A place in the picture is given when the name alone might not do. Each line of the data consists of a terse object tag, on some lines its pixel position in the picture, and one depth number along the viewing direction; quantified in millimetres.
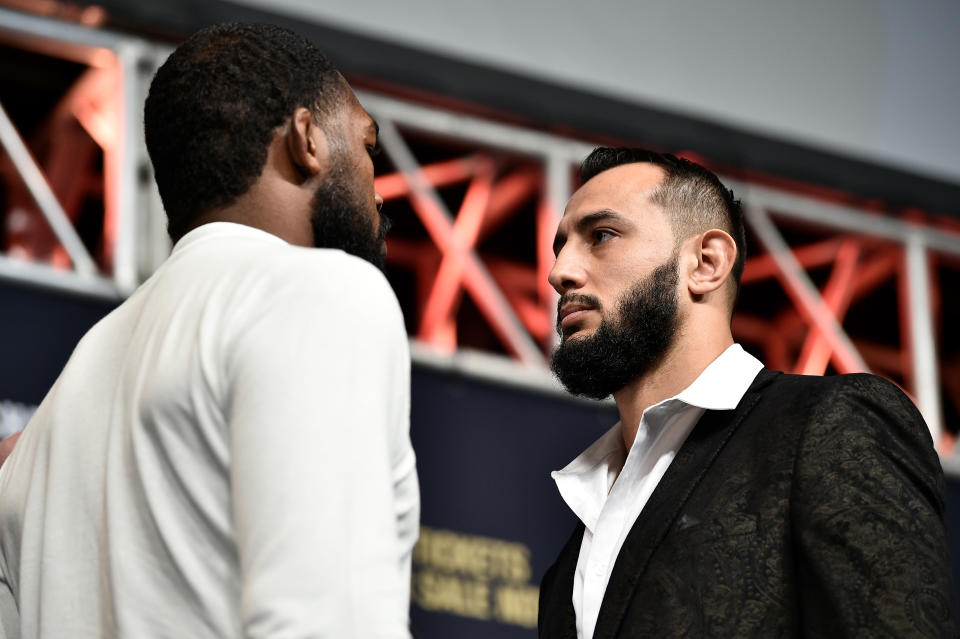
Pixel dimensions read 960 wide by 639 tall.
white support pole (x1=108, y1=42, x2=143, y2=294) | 5840
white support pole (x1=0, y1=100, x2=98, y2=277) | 5781
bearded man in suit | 1812
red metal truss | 6195
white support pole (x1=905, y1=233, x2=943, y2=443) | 7488
